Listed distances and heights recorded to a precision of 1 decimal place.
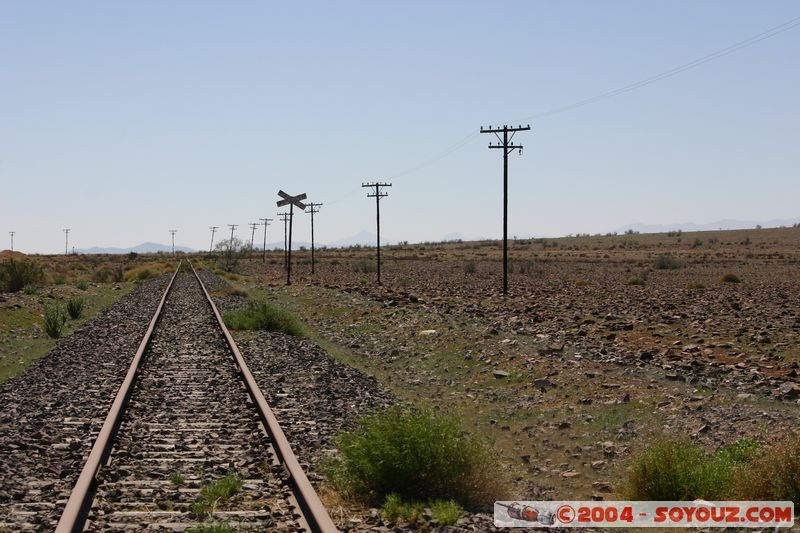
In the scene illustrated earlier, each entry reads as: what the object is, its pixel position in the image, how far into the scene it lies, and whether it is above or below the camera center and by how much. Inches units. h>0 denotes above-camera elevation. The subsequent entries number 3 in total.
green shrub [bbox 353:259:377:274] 2907.0 -62.0
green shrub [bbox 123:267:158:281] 2889.8 -88.4
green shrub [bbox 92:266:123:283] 2792.8 -91.4
